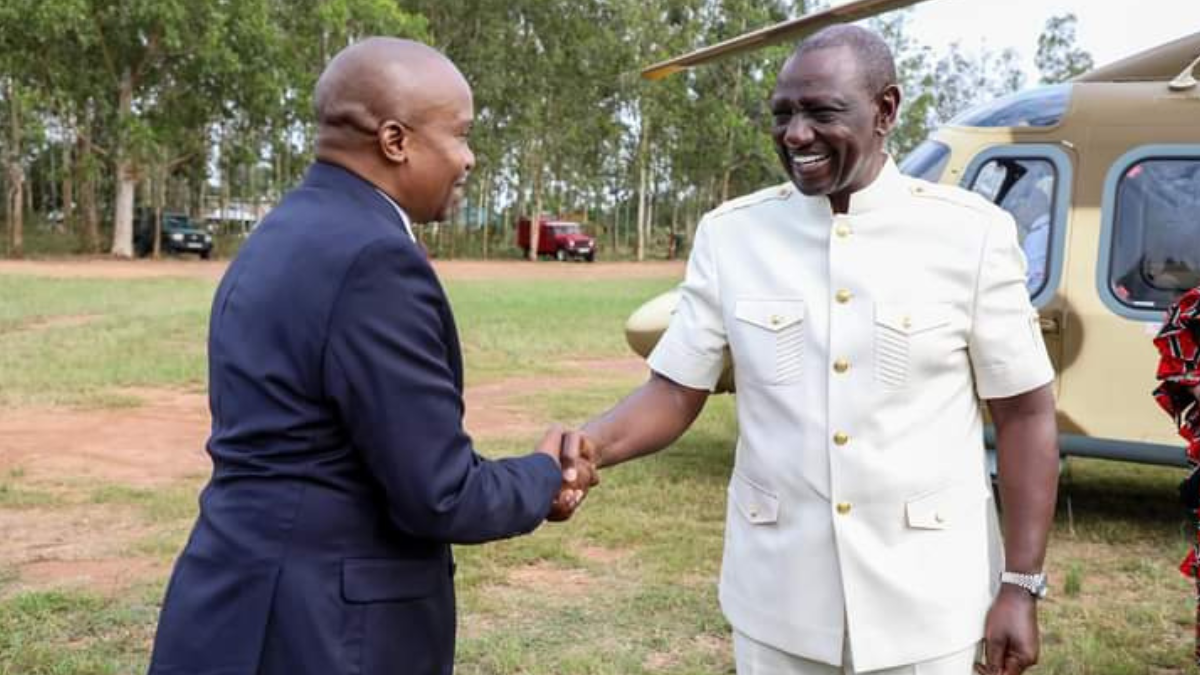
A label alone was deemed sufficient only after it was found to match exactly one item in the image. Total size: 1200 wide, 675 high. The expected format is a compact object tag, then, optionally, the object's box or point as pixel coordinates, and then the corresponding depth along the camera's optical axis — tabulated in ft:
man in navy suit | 5.85
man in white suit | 6.51
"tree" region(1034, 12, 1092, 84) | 153.79
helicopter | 19.88
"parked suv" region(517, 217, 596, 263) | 137.39
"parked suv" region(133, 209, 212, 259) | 116.16
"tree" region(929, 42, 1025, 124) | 187.42
